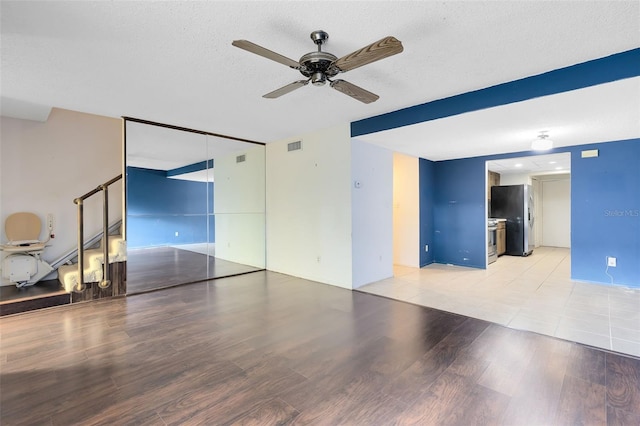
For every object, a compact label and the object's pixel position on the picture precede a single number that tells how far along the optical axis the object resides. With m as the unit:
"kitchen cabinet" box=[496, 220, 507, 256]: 7.30
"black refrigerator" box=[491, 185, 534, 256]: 7.53
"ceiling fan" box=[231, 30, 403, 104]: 1.87
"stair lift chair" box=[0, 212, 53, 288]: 3.84
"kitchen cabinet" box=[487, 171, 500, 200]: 8.27
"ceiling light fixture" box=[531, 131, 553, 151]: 4.16
